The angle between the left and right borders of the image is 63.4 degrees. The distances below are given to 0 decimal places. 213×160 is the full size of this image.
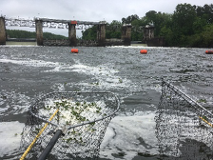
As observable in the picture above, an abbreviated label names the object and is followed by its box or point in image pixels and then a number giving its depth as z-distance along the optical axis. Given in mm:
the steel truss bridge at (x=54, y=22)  75112
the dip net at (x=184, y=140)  5832
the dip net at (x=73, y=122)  5625
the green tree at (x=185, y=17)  117250
